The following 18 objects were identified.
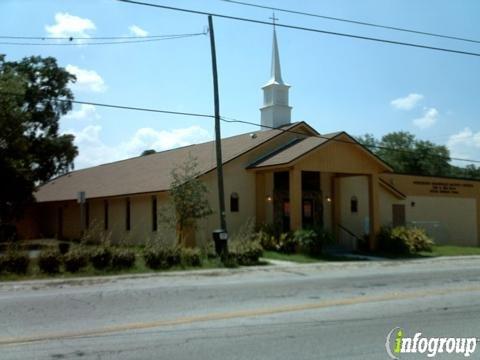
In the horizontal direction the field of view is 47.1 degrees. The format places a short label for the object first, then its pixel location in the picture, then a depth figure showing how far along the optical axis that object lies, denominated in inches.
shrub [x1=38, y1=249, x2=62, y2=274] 662.5
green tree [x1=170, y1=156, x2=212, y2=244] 883.4
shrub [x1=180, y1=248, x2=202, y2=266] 761.6
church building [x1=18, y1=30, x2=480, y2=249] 1026.1
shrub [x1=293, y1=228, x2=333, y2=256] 941.1
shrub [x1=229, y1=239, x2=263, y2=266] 811.4
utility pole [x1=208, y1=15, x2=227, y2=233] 824.0
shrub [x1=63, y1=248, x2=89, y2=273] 672.4
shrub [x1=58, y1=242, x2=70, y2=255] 702.5
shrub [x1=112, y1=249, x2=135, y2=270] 701.9
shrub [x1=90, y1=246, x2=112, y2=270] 692.7
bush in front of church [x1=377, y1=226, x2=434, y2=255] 1054.4
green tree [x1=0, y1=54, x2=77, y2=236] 1588.3
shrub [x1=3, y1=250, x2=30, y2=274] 648.4
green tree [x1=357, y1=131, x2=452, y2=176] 3073.3
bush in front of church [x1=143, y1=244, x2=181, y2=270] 731.4
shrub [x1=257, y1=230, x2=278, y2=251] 979.3
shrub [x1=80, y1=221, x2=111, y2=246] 700.0
